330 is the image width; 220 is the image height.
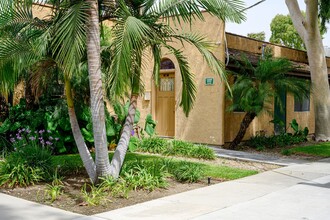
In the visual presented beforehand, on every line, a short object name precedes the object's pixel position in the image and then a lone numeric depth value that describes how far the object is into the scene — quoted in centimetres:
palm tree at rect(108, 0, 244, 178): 668
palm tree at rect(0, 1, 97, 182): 660
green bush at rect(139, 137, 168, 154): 1292
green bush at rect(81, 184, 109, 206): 666
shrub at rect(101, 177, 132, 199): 722
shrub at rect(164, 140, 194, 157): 1233
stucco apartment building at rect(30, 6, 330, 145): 1463
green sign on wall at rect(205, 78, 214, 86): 1480
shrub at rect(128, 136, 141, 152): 1288
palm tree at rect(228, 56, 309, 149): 1345
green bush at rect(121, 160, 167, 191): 778
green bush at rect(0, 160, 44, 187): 782
